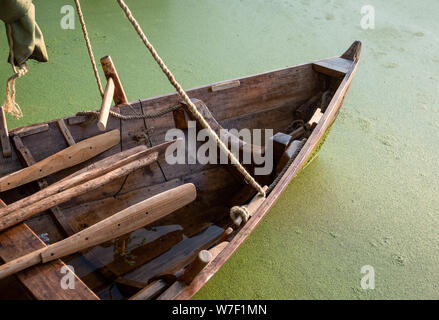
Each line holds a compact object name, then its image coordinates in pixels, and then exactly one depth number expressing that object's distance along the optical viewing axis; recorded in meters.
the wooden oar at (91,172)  1.68
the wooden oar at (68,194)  1.59
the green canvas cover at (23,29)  1.46
